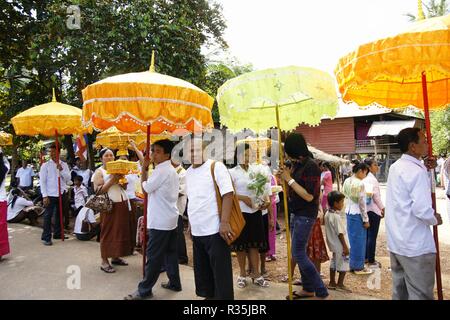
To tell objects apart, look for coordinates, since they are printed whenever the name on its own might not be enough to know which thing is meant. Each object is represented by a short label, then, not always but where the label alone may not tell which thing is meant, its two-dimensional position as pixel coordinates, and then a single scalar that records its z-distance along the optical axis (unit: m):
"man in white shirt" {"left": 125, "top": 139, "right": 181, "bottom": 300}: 4.17
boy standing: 4.74
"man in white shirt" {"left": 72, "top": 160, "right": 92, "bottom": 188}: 9.91
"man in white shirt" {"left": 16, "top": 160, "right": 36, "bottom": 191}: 14.34
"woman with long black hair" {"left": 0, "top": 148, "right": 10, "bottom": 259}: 5.69
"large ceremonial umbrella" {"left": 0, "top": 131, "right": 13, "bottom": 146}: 9.46
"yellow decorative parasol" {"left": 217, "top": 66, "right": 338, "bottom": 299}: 3.41
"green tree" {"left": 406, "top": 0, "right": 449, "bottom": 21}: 31.76
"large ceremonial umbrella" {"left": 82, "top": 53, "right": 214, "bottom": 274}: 3.76
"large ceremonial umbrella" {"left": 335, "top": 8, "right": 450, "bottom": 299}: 2.74
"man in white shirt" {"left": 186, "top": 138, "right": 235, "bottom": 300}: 3.53
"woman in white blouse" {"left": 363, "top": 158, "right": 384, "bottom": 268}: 5.90
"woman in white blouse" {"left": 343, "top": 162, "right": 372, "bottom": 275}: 5.59
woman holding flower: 4.79
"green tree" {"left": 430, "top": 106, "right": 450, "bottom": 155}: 27.62
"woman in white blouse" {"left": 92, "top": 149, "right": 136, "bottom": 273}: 5.34
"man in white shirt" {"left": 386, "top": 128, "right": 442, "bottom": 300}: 2.96
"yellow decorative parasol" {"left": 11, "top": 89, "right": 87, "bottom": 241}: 6.52
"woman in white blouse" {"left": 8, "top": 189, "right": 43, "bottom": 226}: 9.40
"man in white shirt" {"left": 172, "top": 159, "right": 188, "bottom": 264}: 6.07
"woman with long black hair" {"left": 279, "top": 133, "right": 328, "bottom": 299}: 4.04
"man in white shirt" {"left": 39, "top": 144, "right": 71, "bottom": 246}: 7.04
